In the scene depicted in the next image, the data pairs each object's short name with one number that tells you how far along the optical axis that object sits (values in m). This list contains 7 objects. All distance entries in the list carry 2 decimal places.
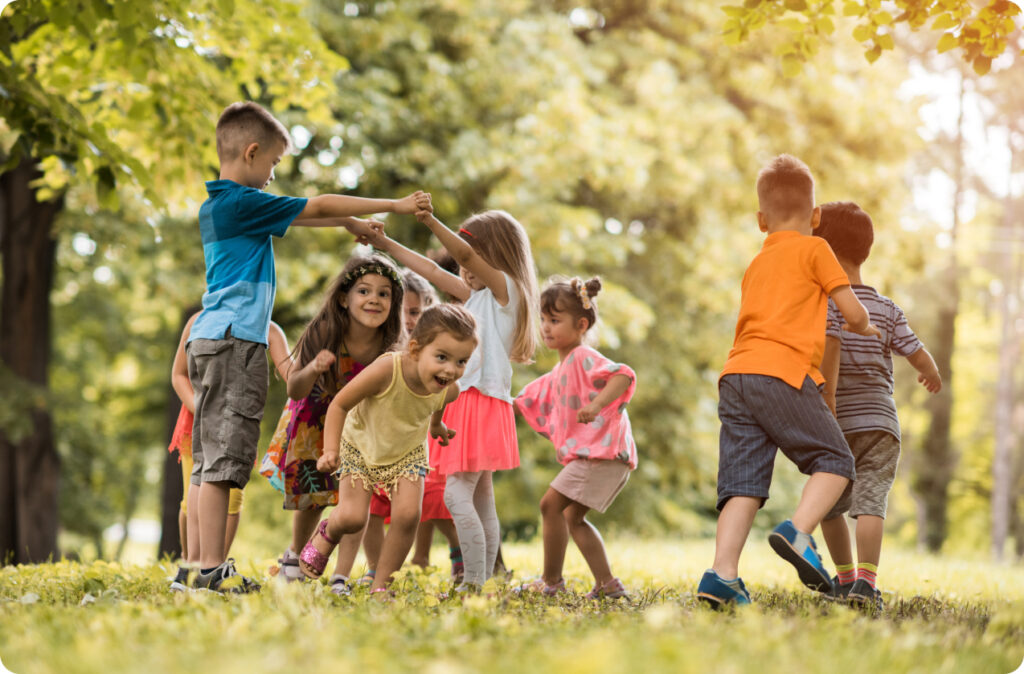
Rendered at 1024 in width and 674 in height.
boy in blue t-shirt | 4.19
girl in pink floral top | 4.92
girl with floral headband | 4.87
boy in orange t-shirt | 3.95
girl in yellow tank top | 4.28
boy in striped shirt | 4.80
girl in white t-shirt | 4.70
